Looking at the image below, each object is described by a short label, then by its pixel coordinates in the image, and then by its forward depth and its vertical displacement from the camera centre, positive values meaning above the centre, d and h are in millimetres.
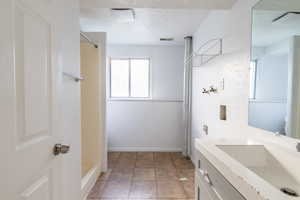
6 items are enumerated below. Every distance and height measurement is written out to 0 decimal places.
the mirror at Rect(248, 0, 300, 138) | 1083 +179
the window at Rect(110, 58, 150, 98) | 4051 +331
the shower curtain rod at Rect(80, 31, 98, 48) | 2225 +682
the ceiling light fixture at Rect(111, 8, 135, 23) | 2271 +1021
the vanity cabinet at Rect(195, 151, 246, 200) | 857 -505
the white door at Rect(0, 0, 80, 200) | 646 -29
